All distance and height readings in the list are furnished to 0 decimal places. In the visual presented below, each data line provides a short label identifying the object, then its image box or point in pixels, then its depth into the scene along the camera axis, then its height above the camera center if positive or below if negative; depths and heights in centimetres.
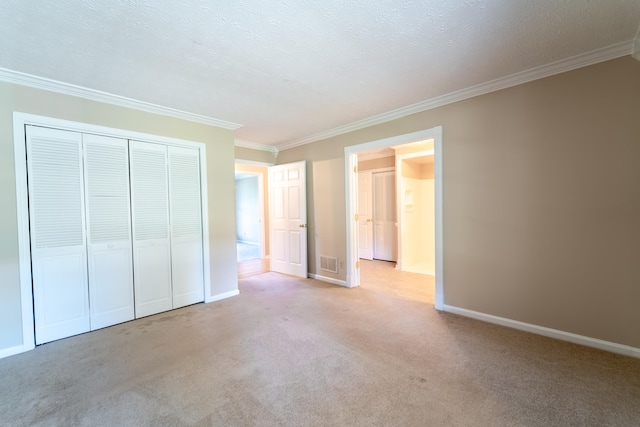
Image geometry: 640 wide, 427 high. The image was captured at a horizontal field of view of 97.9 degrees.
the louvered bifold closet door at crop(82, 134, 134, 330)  295 -19
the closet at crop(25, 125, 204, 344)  269 -18
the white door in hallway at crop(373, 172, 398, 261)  654 -21
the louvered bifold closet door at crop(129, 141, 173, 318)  324 -19
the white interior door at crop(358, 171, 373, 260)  688 -16
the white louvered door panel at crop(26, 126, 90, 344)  264 -19
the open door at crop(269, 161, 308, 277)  496 -16
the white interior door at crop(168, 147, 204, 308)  354 -20
